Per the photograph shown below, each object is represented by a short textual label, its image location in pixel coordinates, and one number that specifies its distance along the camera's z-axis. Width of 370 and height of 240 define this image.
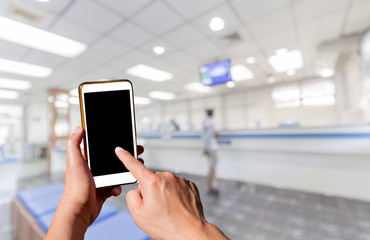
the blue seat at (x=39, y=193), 1.22
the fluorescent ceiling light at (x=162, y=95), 7.37
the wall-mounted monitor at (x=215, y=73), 3.98
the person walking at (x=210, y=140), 3.13
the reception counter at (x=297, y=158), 2.50
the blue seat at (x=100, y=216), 0.84
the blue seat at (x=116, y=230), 0.75
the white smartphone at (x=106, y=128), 0.41
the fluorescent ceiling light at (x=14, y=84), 5.25
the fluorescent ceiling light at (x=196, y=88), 6.86
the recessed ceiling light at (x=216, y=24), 2.78
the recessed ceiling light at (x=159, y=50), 3.55
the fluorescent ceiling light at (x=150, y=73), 4.39
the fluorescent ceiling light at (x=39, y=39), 2.53
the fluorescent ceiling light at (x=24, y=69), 3.82
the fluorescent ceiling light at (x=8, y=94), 6.61
